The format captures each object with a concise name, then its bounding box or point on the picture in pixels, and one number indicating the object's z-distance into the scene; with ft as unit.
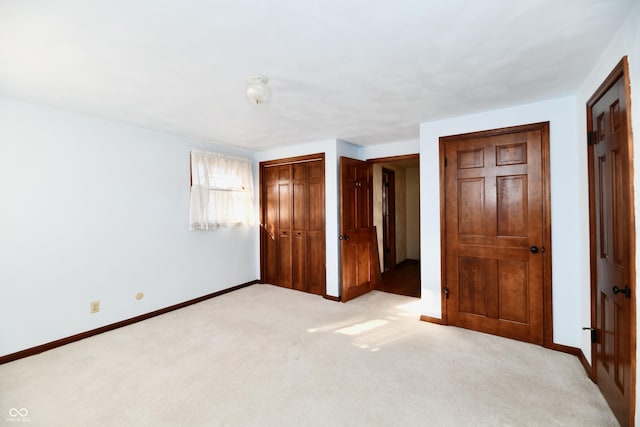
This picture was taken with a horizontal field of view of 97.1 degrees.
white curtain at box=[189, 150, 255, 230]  13.20
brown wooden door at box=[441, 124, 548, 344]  9.01
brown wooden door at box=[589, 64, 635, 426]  5.29
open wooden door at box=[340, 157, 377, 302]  13.44
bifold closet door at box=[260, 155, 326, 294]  14.38
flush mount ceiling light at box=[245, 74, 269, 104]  6.86
